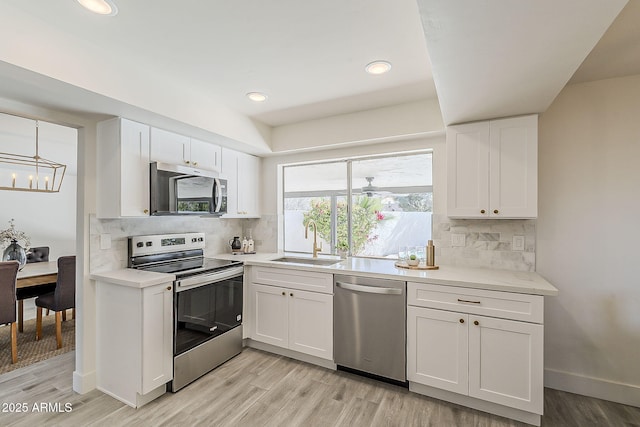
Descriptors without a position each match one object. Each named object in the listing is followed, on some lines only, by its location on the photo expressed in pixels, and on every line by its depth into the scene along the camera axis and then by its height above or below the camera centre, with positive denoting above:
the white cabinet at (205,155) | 2.81 +0.58
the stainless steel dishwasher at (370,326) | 2.29 -0.91
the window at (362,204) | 3.03 +0.11
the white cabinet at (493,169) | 2.19 +0.36
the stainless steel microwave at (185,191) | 2.41 +0.20
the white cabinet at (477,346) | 1.90 -0.92
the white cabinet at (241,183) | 3.27 +0.36
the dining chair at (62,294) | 3.07 -0.86
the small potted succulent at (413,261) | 2.55 -0.41
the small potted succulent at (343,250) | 3.25 -0.40
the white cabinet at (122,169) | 2.23 +0.34
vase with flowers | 3.49 -0.42
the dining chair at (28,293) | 3.29 -0.93
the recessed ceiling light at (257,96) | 2.58 +1.04
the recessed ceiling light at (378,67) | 2.05 +1.05
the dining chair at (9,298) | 2.73 -0.80
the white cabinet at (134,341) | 2.08 -0.95
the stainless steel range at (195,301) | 2.33 -0.77
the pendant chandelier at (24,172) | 3.96 +0.62
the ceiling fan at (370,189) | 3.26 +0.28
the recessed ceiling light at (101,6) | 1.44 +1.03
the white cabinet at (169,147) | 2.46 +0.58
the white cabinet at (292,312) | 2.62 -0.93
